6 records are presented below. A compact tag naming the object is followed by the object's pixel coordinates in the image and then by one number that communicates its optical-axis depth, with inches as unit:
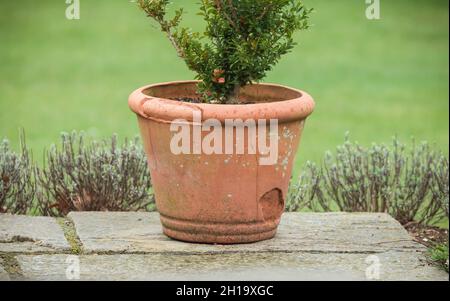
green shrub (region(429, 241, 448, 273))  239.7
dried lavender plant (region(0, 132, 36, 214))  294.2
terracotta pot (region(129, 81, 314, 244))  242.6
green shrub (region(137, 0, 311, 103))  248.9
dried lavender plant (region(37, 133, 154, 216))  296.5
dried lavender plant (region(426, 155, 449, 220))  303.9
